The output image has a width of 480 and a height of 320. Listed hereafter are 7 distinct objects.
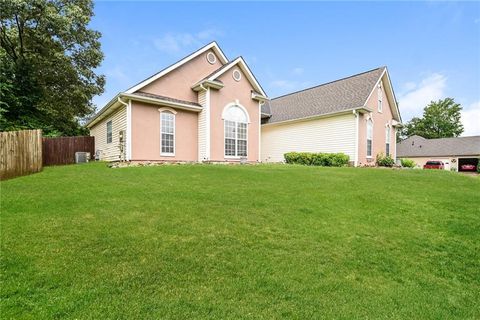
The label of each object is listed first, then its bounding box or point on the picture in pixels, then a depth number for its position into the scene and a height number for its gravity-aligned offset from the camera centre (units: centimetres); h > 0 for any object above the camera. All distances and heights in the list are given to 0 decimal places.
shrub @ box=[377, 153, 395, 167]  1986 -33
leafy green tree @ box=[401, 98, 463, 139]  4984 +656
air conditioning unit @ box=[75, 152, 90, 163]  1630 -5
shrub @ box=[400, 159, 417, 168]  2123 -58
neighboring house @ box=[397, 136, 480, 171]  3281 +73
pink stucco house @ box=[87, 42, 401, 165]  1411 +235
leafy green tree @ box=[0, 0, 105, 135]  2025 +766
